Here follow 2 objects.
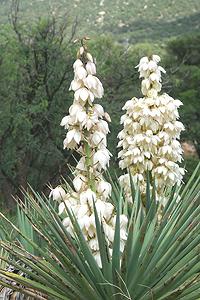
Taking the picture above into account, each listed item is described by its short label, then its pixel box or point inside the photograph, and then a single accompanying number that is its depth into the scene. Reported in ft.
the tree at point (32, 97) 37.11
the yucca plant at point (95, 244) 7.34
